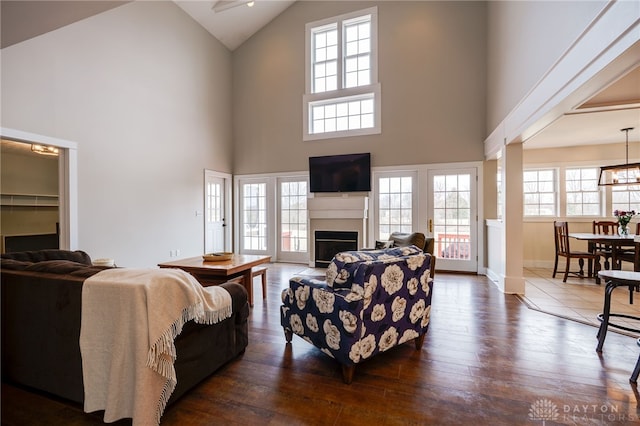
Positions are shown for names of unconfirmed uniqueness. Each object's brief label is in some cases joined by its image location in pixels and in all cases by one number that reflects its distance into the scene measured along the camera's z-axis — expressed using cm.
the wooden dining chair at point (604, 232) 489
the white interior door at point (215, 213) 652
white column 428
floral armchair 203
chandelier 448
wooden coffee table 337
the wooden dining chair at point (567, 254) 491
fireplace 625
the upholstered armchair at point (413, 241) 377
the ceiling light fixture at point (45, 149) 386
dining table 442
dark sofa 176
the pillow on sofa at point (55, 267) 184
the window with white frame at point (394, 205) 603
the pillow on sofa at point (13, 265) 201
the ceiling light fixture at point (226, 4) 527
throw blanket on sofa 153
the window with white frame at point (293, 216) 679
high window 617
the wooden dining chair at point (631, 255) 405
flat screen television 614
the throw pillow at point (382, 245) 368
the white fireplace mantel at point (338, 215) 611
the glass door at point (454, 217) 564
